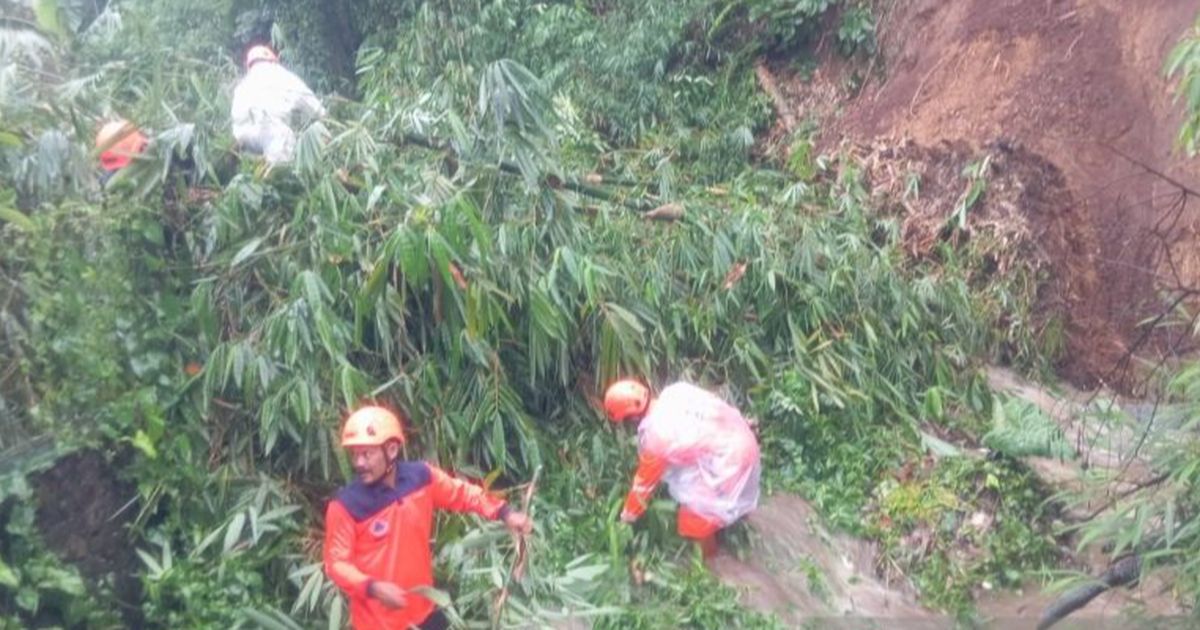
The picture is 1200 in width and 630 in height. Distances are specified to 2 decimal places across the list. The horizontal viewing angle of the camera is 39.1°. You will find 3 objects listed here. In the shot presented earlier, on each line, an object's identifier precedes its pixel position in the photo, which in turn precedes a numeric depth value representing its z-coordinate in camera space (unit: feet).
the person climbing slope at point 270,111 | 30.45
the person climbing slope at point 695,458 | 27.32
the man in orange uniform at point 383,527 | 22.57
